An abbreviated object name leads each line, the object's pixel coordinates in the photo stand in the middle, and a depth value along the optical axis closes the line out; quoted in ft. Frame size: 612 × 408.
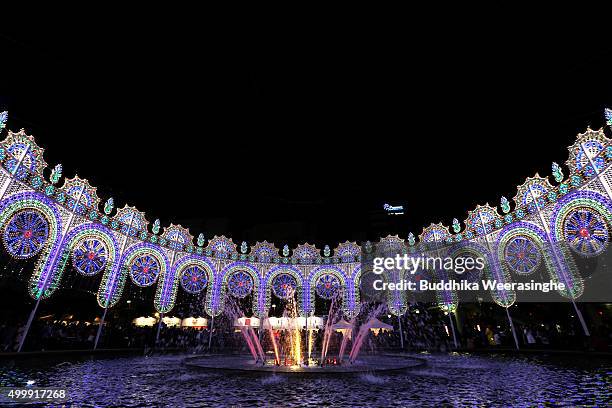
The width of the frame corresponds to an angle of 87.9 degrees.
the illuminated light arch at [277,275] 100.73
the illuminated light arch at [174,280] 82.19
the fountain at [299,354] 41.91
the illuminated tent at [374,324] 63.94
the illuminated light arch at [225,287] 91.91
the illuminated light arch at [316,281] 101.35
